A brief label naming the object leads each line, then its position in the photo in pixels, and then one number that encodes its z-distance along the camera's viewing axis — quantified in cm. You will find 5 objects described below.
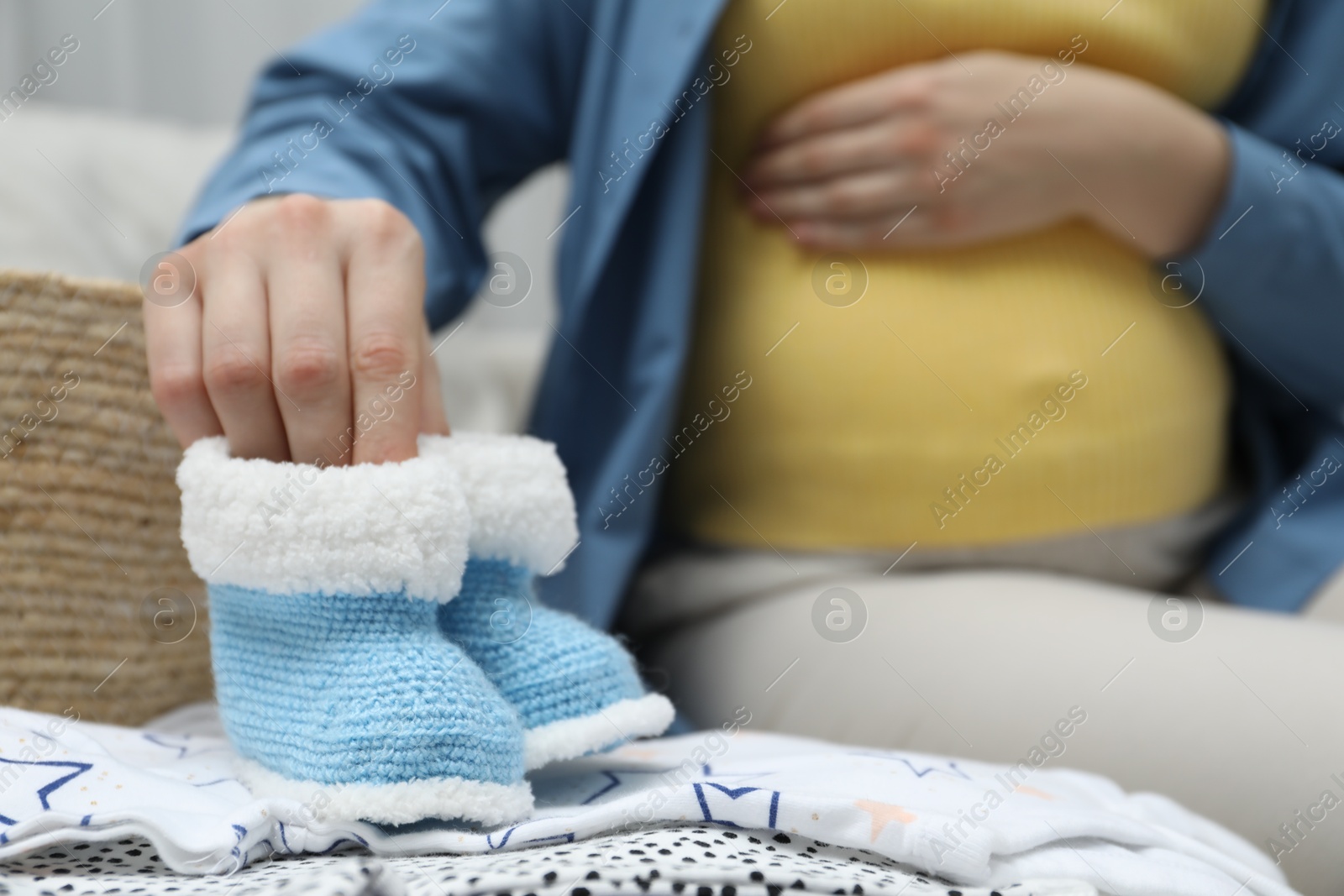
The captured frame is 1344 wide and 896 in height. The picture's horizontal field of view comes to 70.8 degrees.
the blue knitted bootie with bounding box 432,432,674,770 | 36
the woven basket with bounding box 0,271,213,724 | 45
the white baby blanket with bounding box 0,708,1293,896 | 29
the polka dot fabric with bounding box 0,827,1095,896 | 26
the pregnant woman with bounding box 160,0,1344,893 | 58
